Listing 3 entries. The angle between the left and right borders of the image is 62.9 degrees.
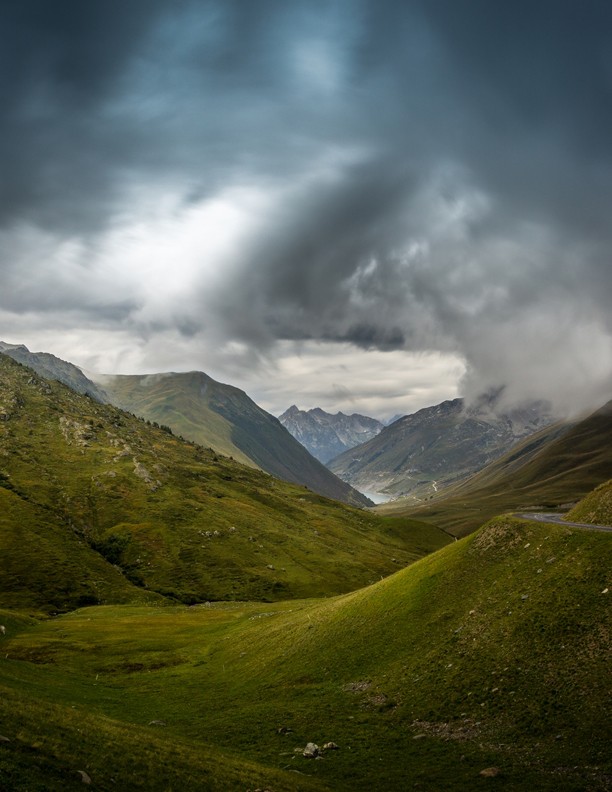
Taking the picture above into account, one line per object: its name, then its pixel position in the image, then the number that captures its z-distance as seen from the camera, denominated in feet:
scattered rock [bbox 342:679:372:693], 145.79
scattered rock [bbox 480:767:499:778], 94.58
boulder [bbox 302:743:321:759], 110.42
